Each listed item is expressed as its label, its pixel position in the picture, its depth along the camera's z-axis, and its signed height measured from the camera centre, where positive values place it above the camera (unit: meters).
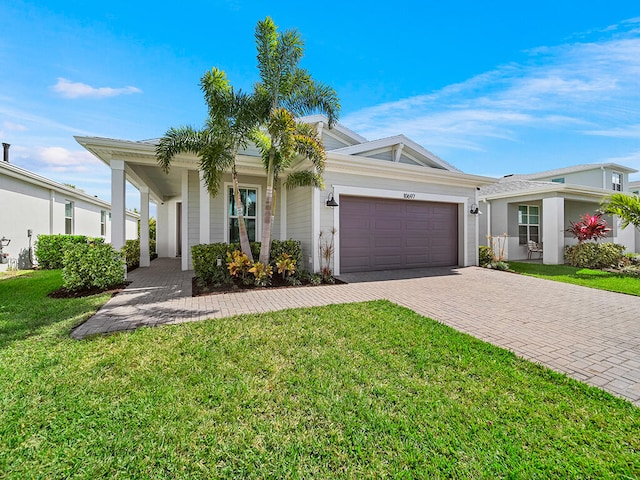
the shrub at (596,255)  11.31 -0.81
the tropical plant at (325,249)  8.18 -0.40
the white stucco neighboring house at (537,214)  12.06 +1.12
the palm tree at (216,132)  6.82 +2.74
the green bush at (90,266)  6.33 -0.73
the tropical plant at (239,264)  7.21 -0.75
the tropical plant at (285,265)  7.63 -0.82
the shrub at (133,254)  9.85 -0.68
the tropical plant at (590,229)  11.52 +0.30
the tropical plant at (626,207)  9.77 +1.06
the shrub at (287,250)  8.07 -0.42
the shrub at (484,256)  11.23 -0.83
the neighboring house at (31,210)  9.64 +1.13
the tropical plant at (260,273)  7.18 -1.00
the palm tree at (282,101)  6.71 +3.69
